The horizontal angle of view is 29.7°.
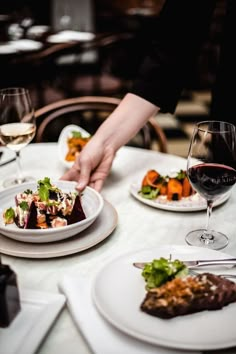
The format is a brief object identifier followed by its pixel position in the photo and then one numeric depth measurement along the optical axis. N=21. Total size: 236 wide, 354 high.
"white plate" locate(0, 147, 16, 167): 1.49
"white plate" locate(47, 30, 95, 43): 4.73
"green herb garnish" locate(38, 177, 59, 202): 0.97
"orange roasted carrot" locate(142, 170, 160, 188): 1.25
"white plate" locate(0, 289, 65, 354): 0.67
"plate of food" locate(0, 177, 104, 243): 0.94
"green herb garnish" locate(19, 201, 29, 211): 0.97
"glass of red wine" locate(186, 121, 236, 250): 0.96
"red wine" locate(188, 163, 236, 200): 0.95
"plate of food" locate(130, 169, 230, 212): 1.18
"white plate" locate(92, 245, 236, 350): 0.67
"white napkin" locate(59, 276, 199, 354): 0.68
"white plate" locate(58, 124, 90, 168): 1.46
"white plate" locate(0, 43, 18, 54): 3.89
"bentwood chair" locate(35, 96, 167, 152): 1.96
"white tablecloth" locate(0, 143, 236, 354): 0.76
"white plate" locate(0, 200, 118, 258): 0.94
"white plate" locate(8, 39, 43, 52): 4.13
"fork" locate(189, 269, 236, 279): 0.84
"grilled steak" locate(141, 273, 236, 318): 0.71
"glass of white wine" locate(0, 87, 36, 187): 1.33
